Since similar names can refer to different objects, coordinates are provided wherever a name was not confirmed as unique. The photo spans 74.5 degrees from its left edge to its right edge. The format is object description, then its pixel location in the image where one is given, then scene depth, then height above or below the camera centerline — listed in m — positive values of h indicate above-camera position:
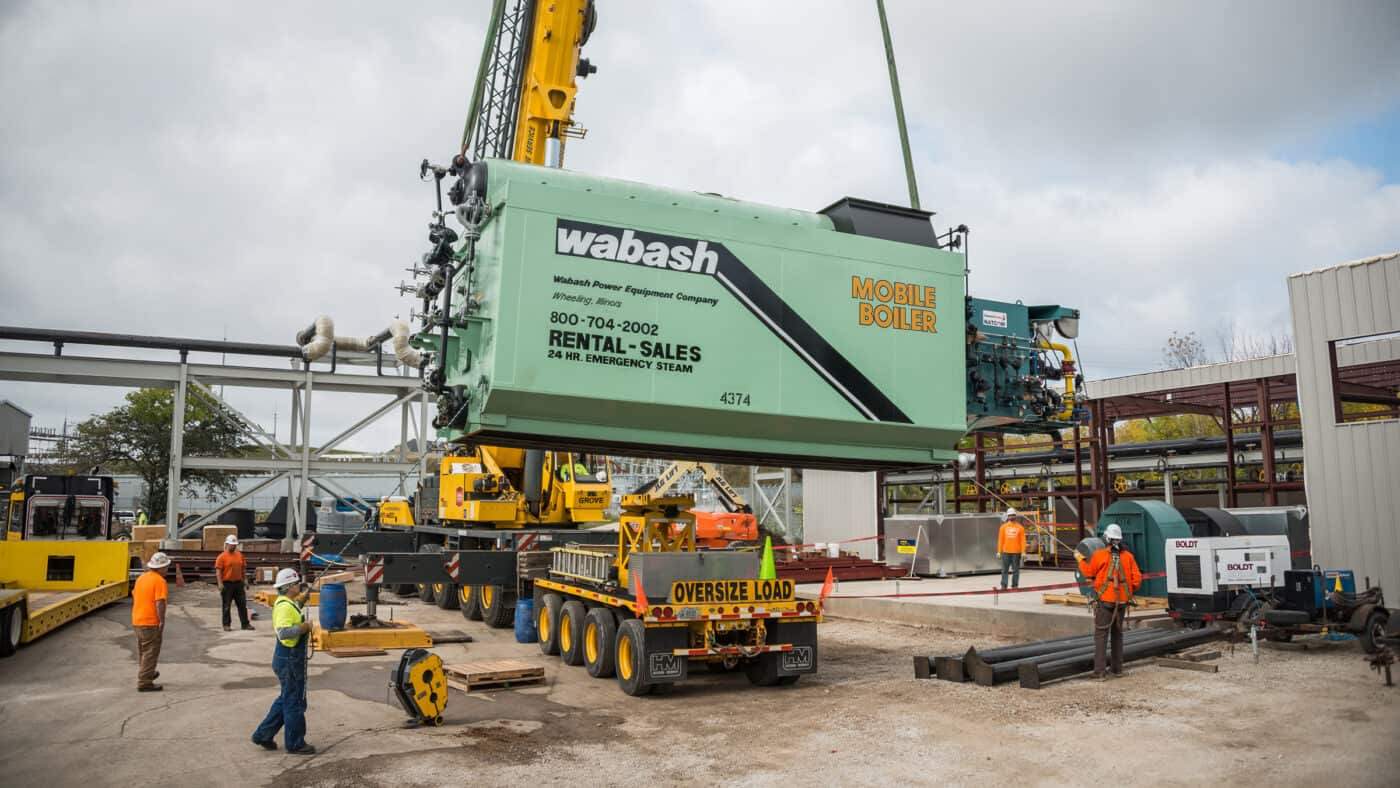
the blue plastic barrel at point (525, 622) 14.40 -1.73
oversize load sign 10.28 -0.92
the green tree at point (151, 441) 40.06 +3.14
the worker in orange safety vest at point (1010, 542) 18.53 -0.64
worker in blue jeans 7.89 -1.46
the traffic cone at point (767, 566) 11.10 -0.67
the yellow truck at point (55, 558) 13.33 -0.80
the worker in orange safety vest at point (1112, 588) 10.70 -0.90
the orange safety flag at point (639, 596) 10.20 -0.95
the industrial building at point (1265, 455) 14.18 +1.28
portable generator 12.68 -0.85
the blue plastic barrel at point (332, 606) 13.73 -1.41
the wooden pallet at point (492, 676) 10.79 -1.94
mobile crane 8.73 +1.62
